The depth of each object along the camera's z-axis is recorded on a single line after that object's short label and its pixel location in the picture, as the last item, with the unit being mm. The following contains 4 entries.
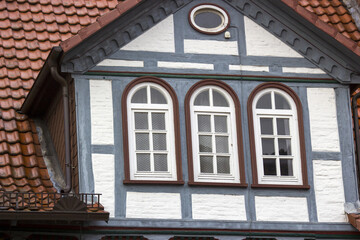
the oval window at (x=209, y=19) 19938
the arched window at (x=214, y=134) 19109
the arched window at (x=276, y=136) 19312
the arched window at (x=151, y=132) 18891
